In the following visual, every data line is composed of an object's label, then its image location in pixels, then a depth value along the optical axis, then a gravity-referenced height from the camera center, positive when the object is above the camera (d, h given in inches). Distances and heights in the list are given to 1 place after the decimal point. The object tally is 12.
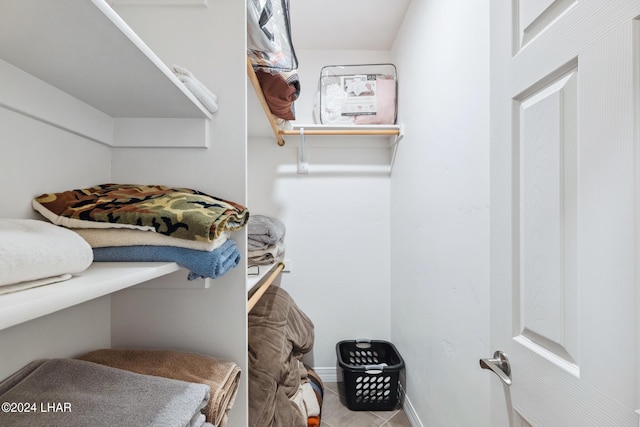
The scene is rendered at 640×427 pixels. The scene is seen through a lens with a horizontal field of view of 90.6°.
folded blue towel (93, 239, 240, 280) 25.3 -3.4
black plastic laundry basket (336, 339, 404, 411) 68.4 -37.8
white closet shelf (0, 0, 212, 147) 17.3 +10.7
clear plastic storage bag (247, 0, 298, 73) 39.7 +24.0
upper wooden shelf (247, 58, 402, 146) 73.4 +19.8
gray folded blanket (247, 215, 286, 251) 64.1 -4.3
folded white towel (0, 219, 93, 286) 14.6 -2.0
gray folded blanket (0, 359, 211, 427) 20.1 -12.8
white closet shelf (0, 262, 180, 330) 12.7 -3.9
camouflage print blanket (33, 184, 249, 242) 24.9 +0.0
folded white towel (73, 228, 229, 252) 25.0 -2.0
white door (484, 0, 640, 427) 18.5 +0.3
